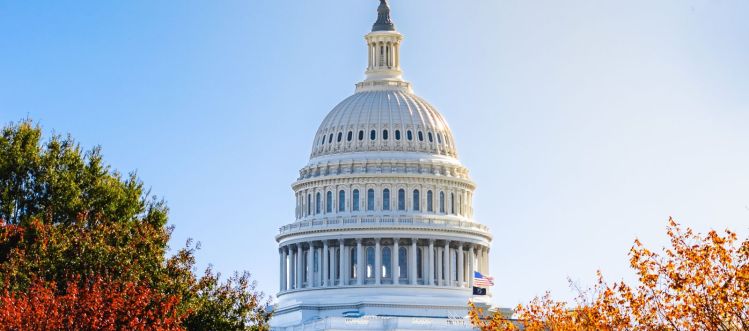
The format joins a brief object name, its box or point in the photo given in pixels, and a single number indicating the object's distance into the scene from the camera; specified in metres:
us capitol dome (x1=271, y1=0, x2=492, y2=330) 193.38
